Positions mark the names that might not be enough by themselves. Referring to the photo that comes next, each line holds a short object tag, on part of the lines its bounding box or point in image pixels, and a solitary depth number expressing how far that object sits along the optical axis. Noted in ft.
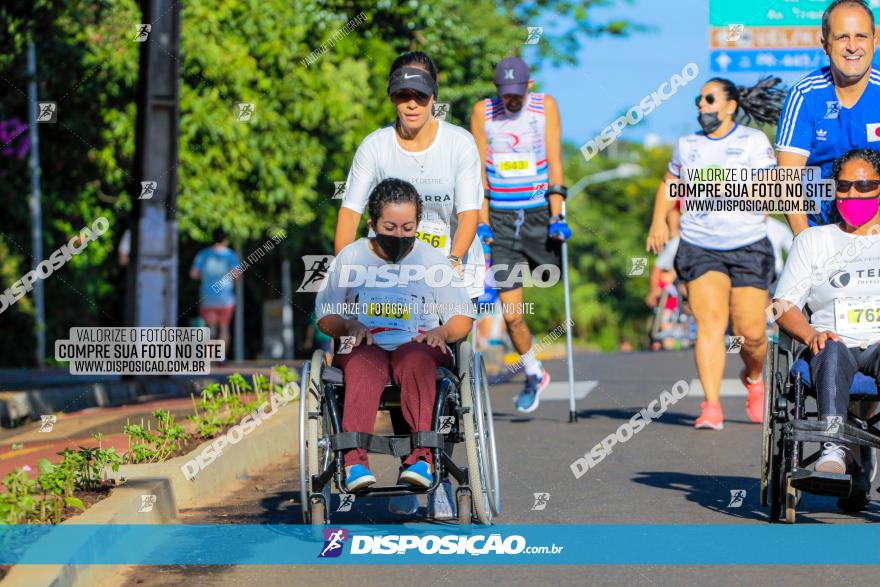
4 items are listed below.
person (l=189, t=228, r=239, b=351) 64.95
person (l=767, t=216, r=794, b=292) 51.44
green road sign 72.79
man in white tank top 35.83
